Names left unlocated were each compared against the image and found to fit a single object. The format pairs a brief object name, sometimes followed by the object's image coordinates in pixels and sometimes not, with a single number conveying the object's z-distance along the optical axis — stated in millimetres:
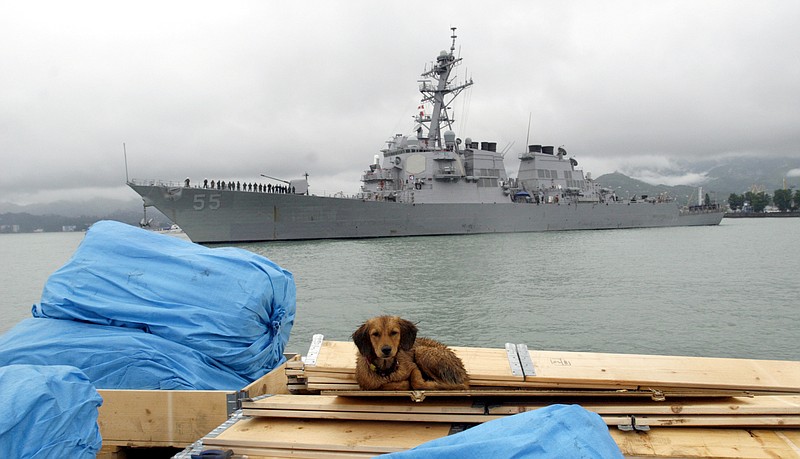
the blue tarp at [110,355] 3311
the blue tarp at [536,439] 1677
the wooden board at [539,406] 2574
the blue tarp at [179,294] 3584
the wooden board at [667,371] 2998
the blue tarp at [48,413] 1975
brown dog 2875
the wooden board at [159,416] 3059
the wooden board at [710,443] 2332
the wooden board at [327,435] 2527
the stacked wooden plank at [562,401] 2500
